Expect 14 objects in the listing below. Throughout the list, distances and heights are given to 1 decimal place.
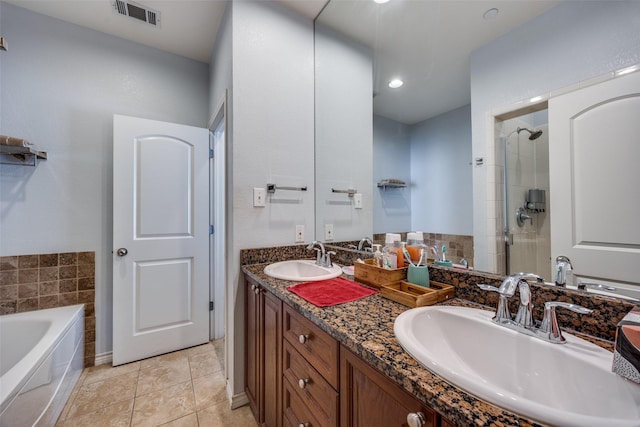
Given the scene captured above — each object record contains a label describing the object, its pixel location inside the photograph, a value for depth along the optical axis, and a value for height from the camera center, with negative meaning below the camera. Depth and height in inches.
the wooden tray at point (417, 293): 35.9 -12.0
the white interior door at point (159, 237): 78.0 -6.8
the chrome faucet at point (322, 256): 62.2 -10.1
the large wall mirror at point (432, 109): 32.5 +18.8
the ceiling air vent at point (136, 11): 68.3 +58.6
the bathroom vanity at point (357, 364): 19.1 -15.4
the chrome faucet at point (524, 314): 25.2 -11.0
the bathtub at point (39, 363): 41.4 -30.7
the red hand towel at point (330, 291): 39.1 -13.1
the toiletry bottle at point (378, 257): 49.6 -8.5
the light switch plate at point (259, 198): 62.9 +4.7
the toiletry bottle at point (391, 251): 45.4 -6.7
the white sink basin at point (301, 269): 54.2 -12.7
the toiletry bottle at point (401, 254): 45.7 -7.1
